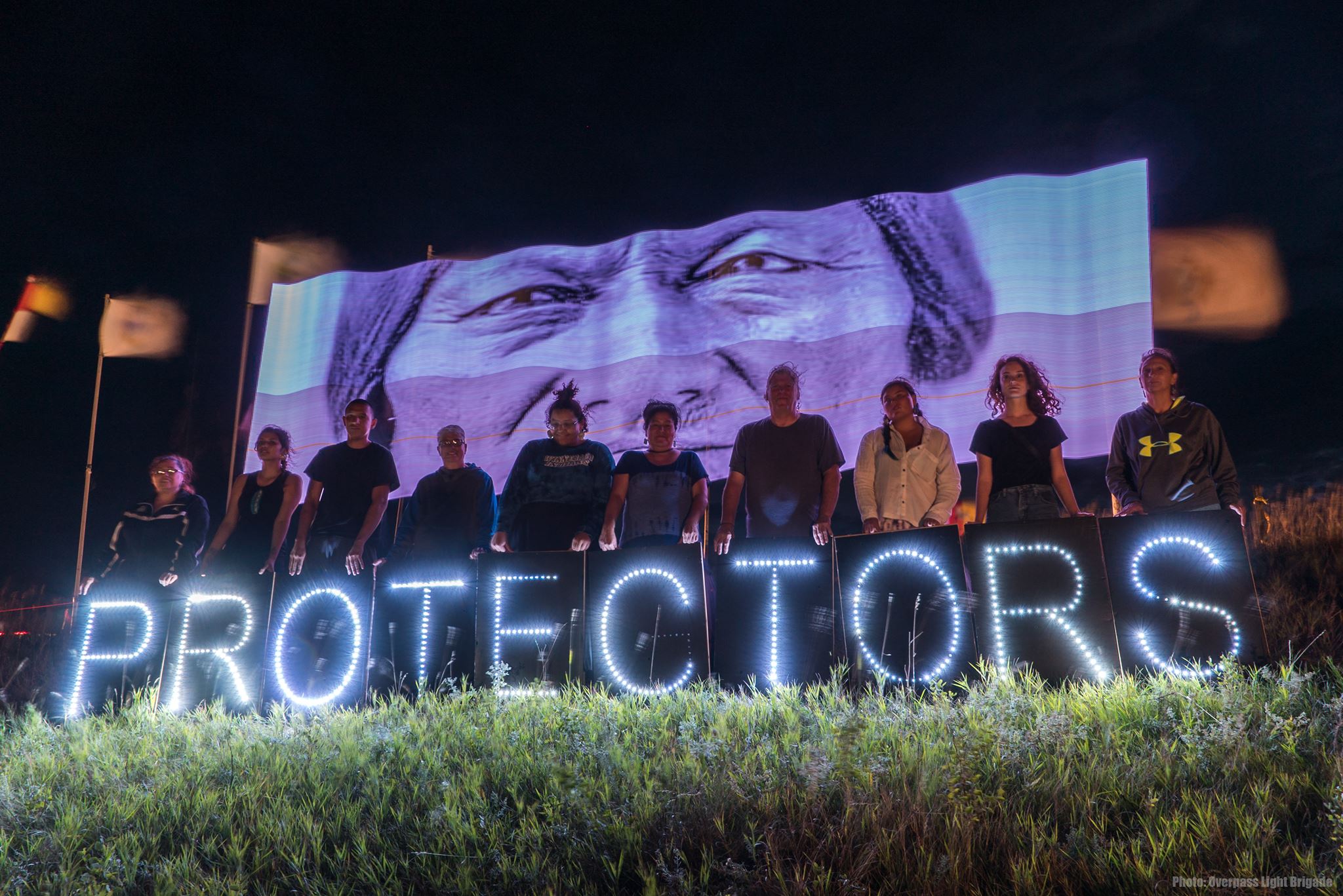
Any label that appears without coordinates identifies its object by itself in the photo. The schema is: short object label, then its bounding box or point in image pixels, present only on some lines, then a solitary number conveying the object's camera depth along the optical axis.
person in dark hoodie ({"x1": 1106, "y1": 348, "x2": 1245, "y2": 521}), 4.69
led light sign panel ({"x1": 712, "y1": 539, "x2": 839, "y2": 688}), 4.44
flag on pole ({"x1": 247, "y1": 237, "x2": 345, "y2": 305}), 10.38
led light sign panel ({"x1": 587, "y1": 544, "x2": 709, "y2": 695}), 4.64
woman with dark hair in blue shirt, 5.52
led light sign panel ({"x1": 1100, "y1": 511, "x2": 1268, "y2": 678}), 3.82
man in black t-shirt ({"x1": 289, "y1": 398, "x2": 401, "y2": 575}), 6.04
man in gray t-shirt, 5.35
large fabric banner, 7.24
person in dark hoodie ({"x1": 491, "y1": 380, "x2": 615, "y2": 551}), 5.73
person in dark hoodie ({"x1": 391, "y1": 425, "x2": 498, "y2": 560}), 5.99
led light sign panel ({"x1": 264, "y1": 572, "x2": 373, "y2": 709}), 5.20
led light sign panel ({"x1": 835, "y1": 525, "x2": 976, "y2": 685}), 4.19
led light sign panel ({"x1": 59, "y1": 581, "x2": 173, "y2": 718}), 5.49
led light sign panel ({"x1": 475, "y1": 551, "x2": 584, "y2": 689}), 4.81
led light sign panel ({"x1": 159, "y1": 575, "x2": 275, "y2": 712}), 5.38
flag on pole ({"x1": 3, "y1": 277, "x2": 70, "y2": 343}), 11.28
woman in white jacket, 5.24
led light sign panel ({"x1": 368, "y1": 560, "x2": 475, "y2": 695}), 5.02
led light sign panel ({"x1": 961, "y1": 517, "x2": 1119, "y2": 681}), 4.00
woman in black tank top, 6.39
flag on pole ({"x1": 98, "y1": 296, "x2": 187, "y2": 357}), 10.30
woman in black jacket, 6.20
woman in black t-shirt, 4.88
